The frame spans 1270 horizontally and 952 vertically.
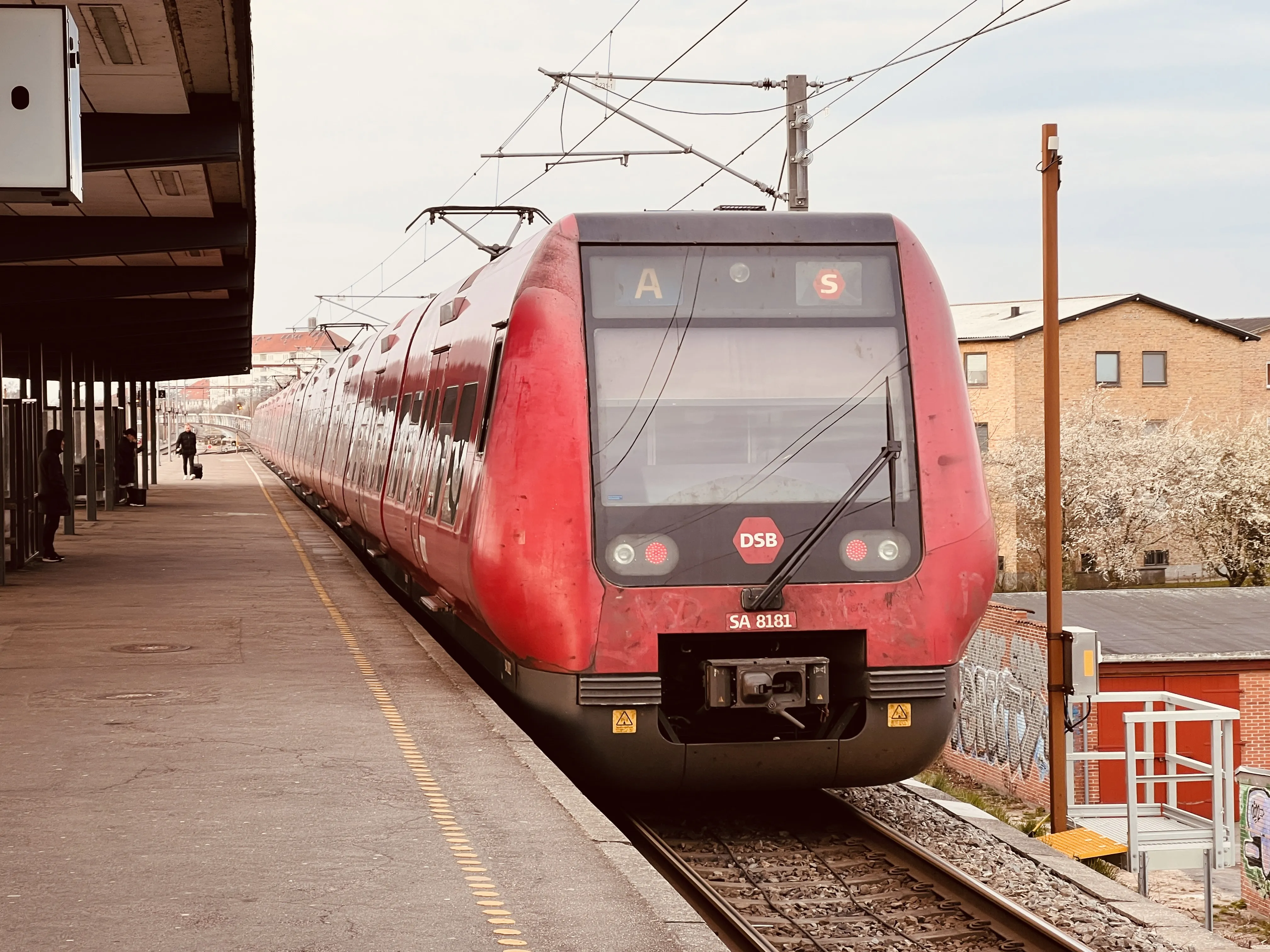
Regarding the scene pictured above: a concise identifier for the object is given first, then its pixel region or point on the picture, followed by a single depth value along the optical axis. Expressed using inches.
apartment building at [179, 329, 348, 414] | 3688.5
